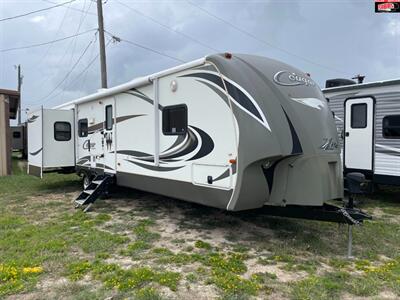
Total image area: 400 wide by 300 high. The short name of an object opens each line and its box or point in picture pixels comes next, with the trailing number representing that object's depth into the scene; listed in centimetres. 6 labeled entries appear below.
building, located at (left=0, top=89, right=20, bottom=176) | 1491
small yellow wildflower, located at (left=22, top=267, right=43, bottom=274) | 454
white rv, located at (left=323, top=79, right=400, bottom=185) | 802
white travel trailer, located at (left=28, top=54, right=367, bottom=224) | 506
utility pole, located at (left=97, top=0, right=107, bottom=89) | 1534
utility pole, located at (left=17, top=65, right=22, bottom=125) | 4047
